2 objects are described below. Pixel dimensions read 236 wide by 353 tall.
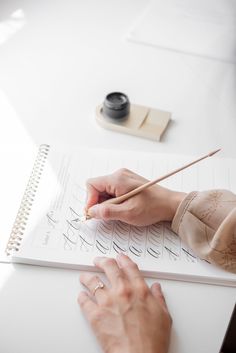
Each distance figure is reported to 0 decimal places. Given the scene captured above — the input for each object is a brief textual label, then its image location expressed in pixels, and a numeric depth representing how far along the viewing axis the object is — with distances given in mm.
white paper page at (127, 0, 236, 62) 1280
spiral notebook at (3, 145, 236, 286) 776
